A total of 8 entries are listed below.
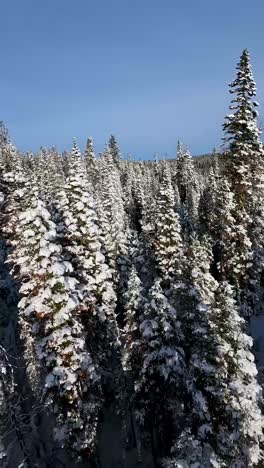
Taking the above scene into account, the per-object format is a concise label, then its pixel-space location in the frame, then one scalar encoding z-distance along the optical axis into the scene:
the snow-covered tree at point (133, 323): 27.08
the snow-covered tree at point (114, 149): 120.38
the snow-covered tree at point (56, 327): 24.30
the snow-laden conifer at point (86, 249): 28.94
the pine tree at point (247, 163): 33.66
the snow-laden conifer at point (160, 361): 24.95
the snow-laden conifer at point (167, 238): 35.22
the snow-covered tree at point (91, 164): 92.69
